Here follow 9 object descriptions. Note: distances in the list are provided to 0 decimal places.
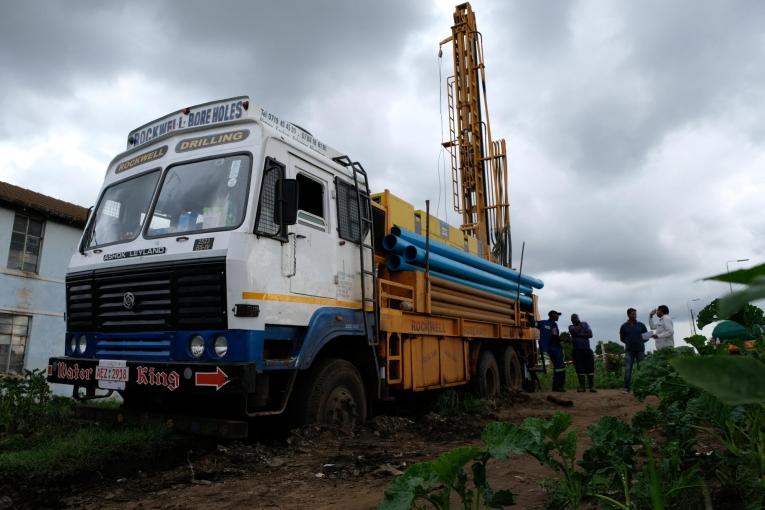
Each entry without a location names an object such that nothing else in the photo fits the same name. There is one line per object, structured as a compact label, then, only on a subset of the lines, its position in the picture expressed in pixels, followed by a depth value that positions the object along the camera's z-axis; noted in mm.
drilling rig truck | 4594
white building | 12500
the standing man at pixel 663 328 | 10203
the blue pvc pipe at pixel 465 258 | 6914
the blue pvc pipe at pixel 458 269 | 6867
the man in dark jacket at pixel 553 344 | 12078
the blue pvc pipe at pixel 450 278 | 6762
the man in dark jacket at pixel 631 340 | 10695
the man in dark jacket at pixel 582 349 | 11852
